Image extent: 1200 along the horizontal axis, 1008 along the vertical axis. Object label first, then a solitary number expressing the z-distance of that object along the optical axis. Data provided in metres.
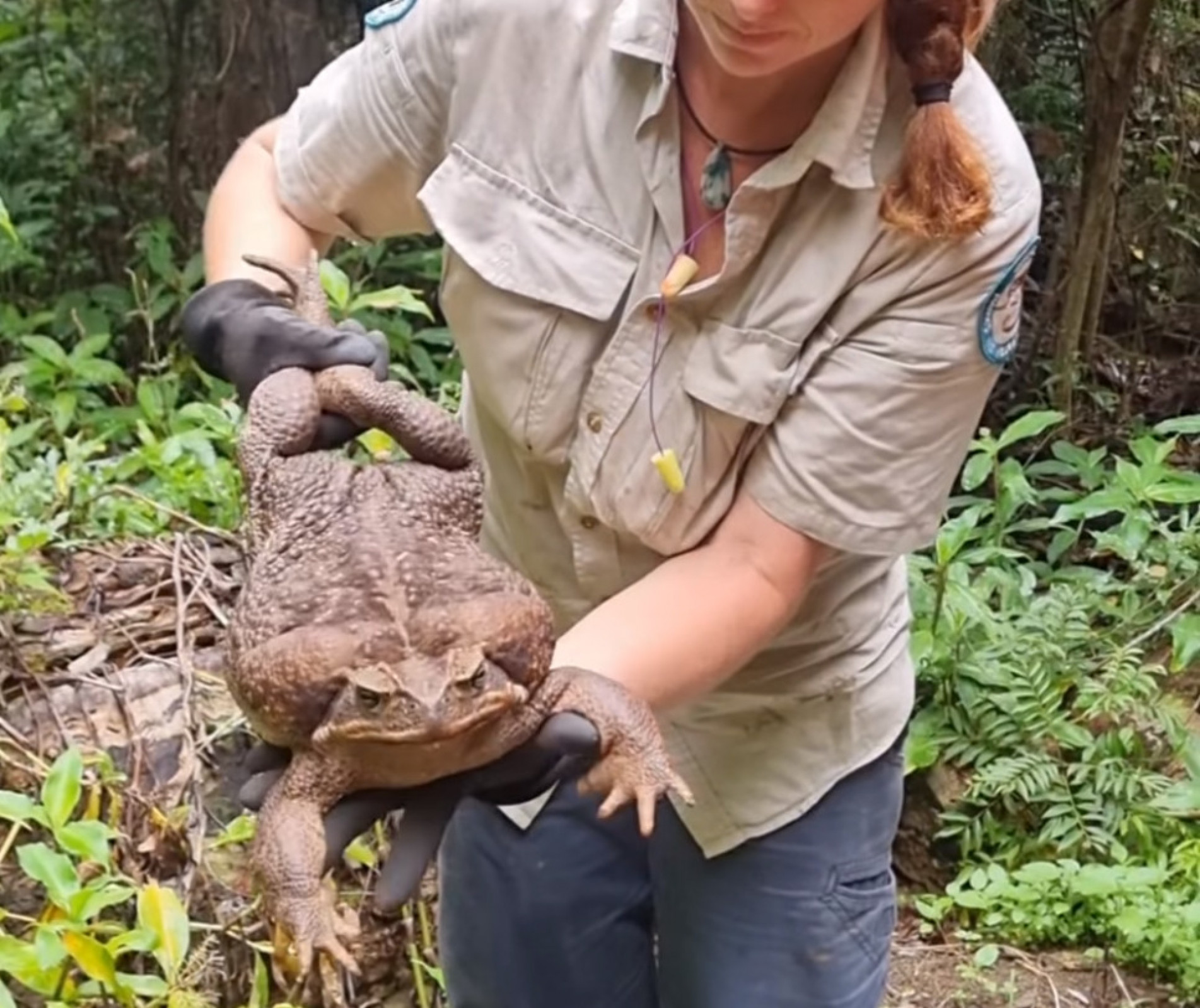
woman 1.76
